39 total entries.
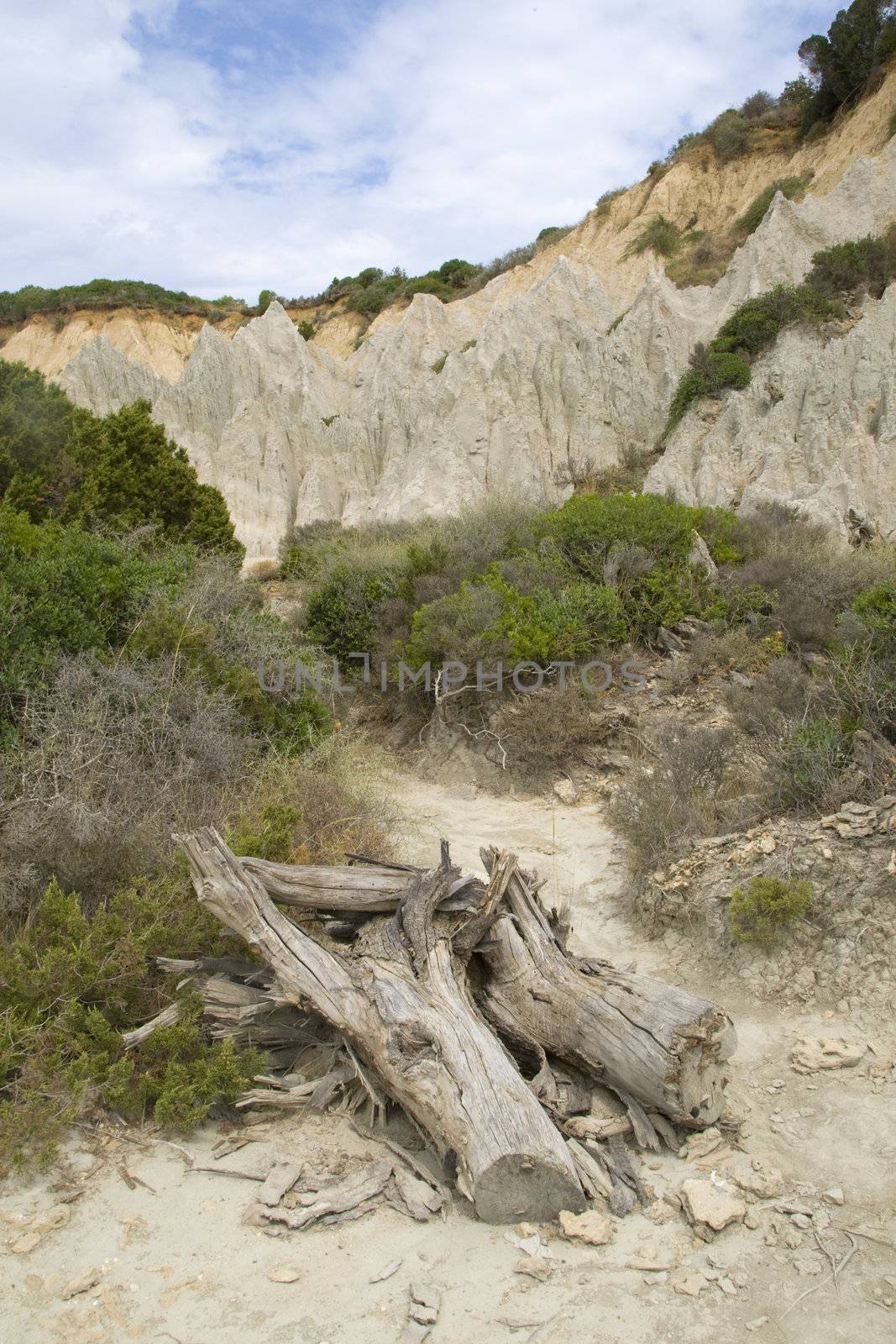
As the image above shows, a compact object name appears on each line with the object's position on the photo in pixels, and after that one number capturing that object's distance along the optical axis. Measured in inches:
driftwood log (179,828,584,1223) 121.6
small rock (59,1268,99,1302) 109.2
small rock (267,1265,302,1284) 111.7
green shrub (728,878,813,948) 186.4
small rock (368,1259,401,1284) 111.8
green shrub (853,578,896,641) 263.1
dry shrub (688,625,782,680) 390.3
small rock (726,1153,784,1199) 126.2
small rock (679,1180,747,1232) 119.6
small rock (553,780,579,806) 336.5
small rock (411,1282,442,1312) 107.6
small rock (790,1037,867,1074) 157.0
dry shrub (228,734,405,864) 197.2
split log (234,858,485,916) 167.9
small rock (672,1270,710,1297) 108.4
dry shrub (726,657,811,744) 267.9
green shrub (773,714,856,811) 219.0
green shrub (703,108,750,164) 1226.0
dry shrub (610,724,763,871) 234.7
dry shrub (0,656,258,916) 186.7
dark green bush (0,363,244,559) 571.2
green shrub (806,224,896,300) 833.5
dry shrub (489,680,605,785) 354.9
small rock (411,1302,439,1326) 105.1
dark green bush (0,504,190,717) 243.0
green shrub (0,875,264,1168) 136.0
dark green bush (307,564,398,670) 472.7
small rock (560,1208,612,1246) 117.3
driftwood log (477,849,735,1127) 140.5
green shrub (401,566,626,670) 386.3
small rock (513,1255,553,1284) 111.7
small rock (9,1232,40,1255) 115.3
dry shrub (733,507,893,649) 408.2
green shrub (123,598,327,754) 279.0
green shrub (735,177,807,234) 1068.5
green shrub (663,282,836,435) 822.5
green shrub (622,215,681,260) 1165.7
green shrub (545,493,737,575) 449.1
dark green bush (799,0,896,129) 1036.5
